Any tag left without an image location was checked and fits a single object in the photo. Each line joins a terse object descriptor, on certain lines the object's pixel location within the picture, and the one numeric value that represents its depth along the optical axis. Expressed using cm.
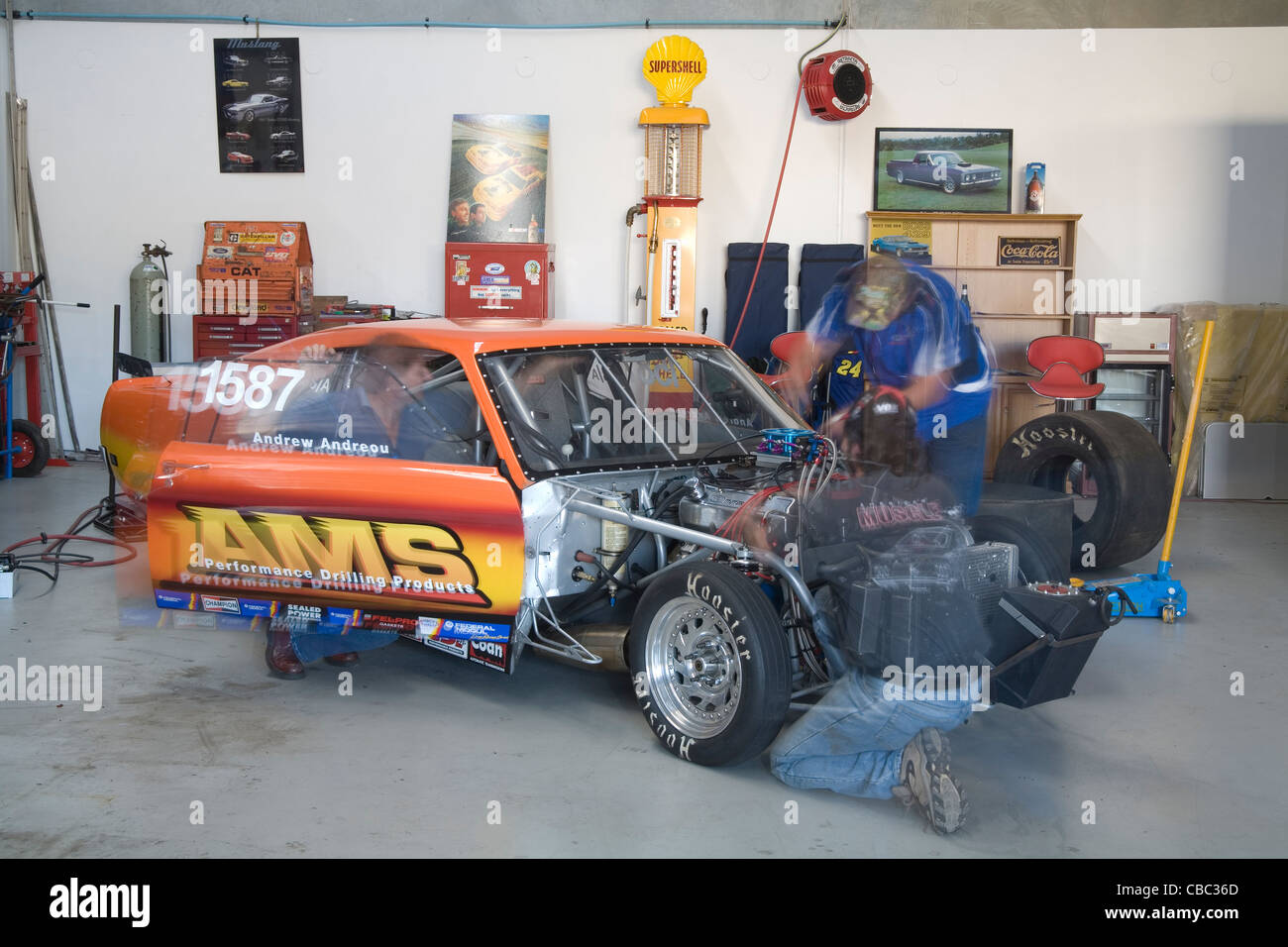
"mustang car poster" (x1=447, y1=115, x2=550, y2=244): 893
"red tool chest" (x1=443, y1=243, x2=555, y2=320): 855
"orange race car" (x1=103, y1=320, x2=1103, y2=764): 326
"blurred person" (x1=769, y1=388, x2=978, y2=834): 302
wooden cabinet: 864
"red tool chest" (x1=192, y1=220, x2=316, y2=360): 869
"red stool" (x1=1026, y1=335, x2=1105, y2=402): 644
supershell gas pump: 849
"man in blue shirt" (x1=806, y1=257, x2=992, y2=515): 421
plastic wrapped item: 834
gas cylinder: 895
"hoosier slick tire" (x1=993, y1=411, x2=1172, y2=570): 581
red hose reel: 859
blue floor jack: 512
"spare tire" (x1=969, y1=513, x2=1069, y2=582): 371
